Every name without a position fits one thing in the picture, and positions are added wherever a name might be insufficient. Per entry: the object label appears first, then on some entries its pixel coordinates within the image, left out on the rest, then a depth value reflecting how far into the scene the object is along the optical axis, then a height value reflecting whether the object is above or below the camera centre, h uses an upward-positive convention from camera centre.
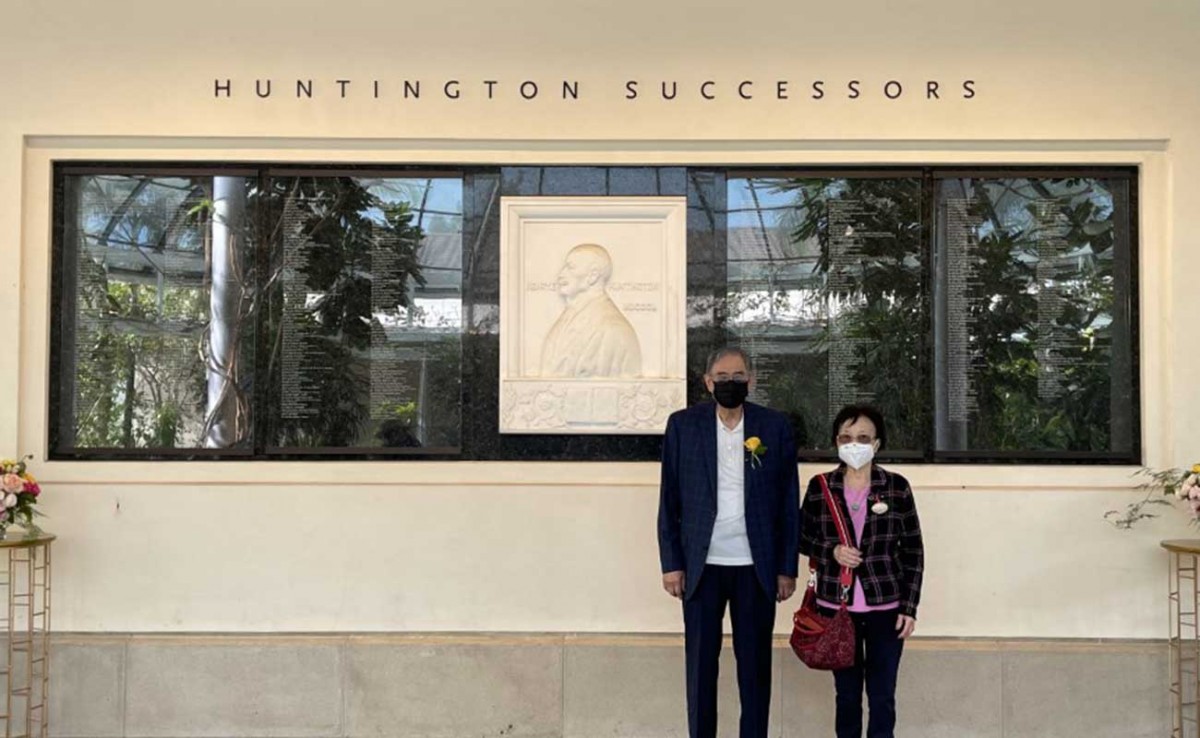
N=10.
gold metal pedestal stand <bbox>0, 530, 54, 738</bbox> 5.44 -1.35
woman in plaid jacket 4.50 -0.76
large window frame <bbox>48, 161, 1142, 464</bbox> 5.67 +0.37
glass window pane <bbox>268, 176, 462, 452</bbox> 5.75 +0.34
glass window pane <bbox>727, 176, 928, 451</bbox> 5.72 +0.47
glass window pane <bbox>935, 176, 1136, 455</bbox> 5.70 +0.36
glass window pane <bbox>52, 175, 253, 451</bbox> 5.77 +0.36
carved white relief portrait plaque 5.65 +0.36
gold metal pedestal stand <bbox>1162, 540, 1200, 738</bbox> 5.42 -1.34
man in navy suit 4.64 -0.68
